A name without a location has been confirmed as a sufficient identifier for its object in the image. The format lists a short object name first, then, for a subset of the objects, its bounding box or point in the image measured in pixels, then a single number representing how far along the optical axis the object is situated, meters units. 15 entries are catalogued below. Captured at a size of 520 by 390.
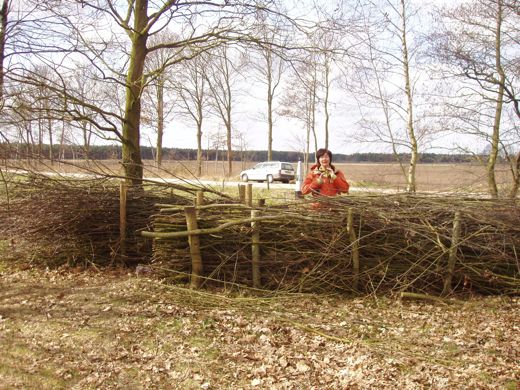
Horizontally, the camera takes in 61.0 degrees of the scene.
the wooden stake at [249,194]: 6.50
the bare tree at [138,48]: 7.80
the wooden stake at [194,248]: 5.52
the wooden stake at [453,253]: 5.24
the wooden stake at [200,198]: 5.90
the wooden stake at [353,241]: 5.32
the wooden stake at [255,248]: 5.49
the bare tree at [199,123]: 29.65
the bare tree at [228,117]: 32.00
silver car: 26.11
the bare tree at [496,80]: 9.60
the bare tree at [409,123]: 14.70
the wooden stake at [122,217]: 6.54
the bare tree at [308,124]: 29.55
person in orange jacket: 5.92
